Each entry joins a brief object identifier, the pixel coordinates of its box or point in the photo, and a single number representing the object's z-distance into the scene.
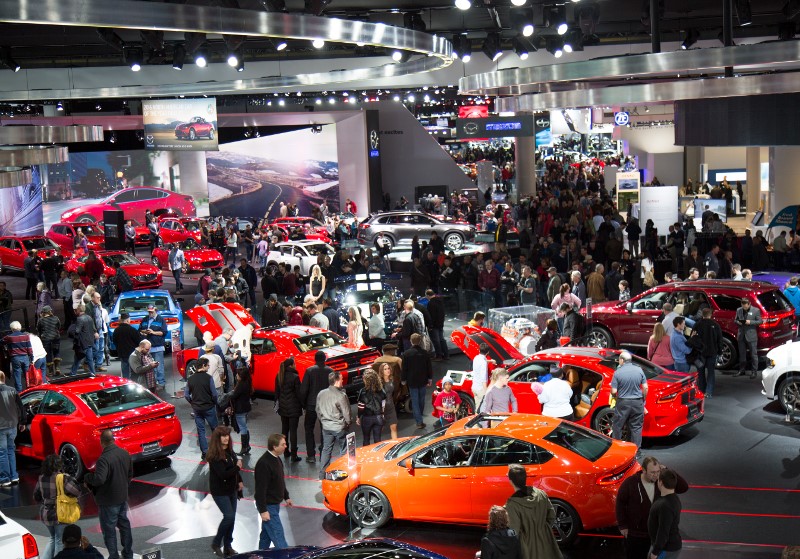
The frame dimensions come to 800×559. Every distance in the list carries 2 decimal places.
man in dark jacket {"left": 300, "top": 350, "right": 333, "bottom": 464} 12.98
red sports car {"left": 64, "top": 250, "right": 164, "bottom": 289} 27.30
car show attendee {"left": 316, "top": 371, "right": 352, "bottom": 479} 12.12
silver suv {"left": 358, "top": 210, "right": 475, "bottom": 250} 33.44
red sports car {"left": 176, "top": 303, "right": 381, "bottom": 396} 15.56
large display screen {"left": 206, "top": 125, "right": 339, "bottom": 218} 45.25
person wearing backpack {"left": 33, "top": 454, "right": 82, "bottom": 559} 9.89
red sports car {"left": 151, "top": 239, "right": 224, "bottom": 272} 31.17
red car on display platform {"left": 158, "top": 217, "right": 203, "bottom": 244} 36.91
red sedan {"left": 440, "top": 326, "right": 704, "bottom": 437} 12.96
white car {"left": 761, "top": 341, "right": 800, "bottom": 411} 14.18
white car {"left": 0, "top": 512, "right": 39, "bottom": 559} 8.89
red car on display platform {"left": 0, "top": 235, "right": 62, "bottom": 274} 32.97
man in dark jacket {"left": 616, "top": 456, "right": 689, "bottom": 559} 8.58
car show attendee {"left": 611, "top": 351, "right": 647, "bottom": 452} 12.25
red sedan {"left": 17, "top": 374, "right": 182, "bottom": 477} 12.66
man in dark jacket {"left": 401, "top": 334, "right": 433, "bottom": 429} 14.05
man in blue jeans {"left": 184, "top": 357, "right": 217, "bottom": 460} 13.02
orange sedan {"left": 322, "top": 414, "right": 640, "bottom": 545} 9.83
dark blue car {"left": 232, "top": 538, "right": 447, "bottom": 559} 7.72
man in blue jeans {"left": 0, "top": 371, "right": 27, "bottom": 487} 12.48
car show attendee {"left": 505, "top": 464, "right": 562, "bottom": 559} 8.15
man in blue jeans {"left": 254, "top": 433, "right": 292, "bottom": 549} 9.48
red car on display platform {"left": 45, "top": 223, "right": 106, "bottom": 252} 36.25
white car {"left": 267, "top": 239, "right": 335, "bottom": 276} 28.64
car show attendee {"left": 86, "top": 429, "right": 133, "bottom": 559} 9.95
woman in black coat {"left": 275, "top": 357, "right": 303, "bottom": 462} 13.03
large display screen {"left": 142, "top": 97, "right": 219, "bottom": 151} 35.38
